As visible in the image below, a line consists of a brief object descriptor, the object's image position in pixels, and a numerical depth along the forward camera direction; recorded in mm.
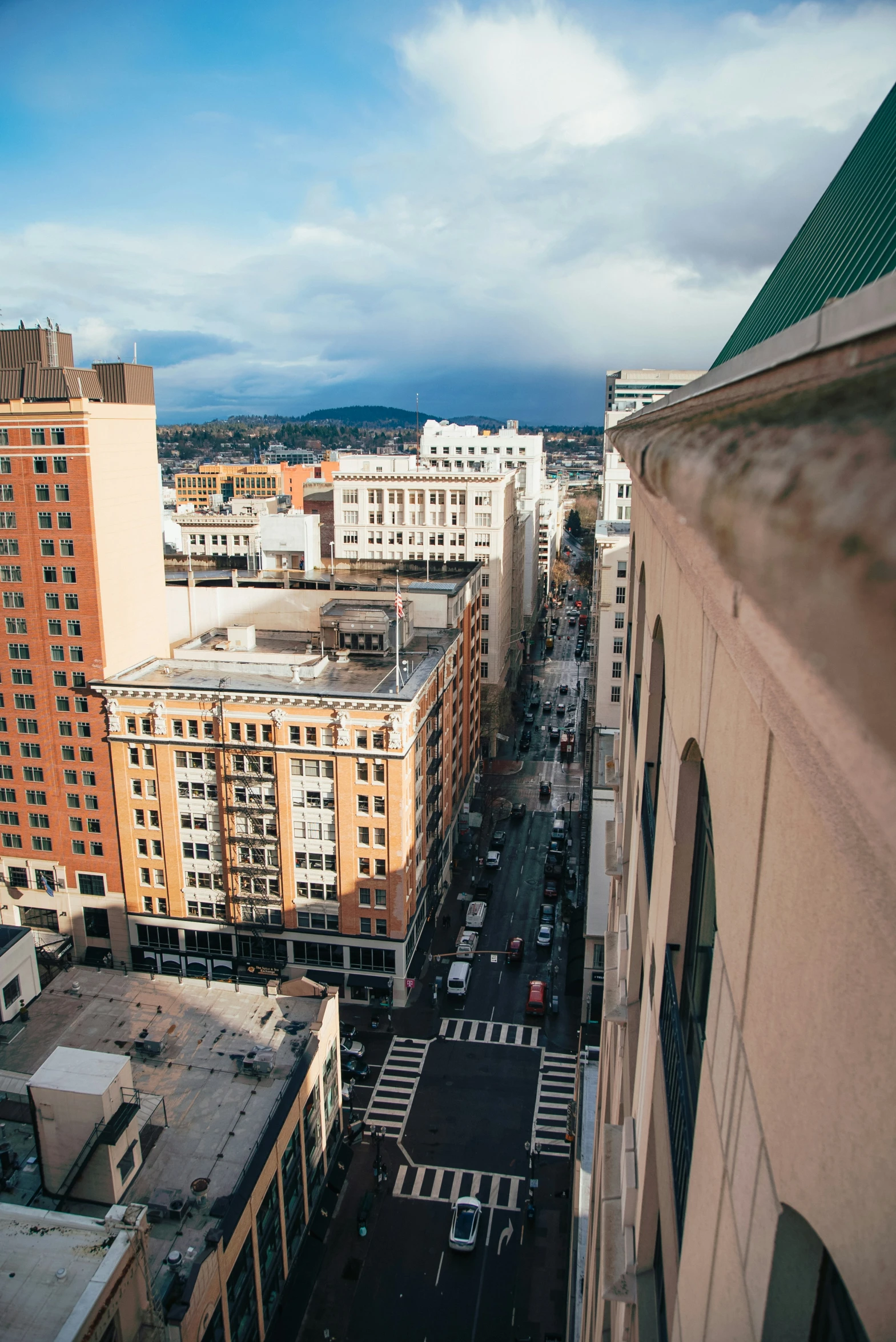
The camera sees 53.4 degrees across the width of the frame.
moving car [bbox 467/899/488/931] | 64500
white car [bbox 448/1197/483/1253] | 38906
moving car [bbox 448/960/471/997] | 56719
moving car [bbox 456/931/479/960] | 60844
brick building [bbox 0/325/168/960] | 55375
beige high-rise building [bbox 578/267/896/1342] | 1443
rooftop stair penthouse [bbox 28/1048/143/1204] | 28312
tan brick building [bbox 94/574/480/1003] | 52656
